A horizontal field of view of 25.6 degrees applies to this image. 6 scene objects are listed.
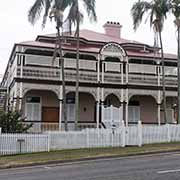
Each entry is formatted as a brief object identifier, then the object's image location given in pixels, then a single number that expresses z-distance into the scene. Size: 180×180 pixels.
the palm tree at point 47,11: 25.59
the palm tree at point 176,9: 26.88
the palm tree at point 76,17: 25.84
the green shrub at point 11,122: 22.17
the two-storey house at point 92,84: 29.27
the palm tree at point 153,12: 27.72
